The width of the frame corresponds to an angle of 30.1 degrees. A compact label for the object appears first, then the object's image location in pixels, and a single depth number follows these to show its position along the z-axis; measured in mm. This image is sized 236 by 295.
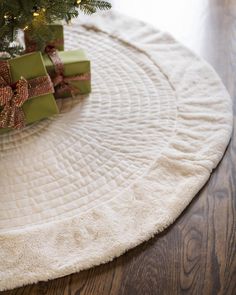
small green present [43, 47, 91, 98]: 1623
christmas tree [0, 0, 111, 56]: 1403
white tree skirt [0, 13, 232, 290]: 1241
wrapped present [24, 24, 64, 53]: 1569
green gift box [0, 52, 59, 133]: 1500
